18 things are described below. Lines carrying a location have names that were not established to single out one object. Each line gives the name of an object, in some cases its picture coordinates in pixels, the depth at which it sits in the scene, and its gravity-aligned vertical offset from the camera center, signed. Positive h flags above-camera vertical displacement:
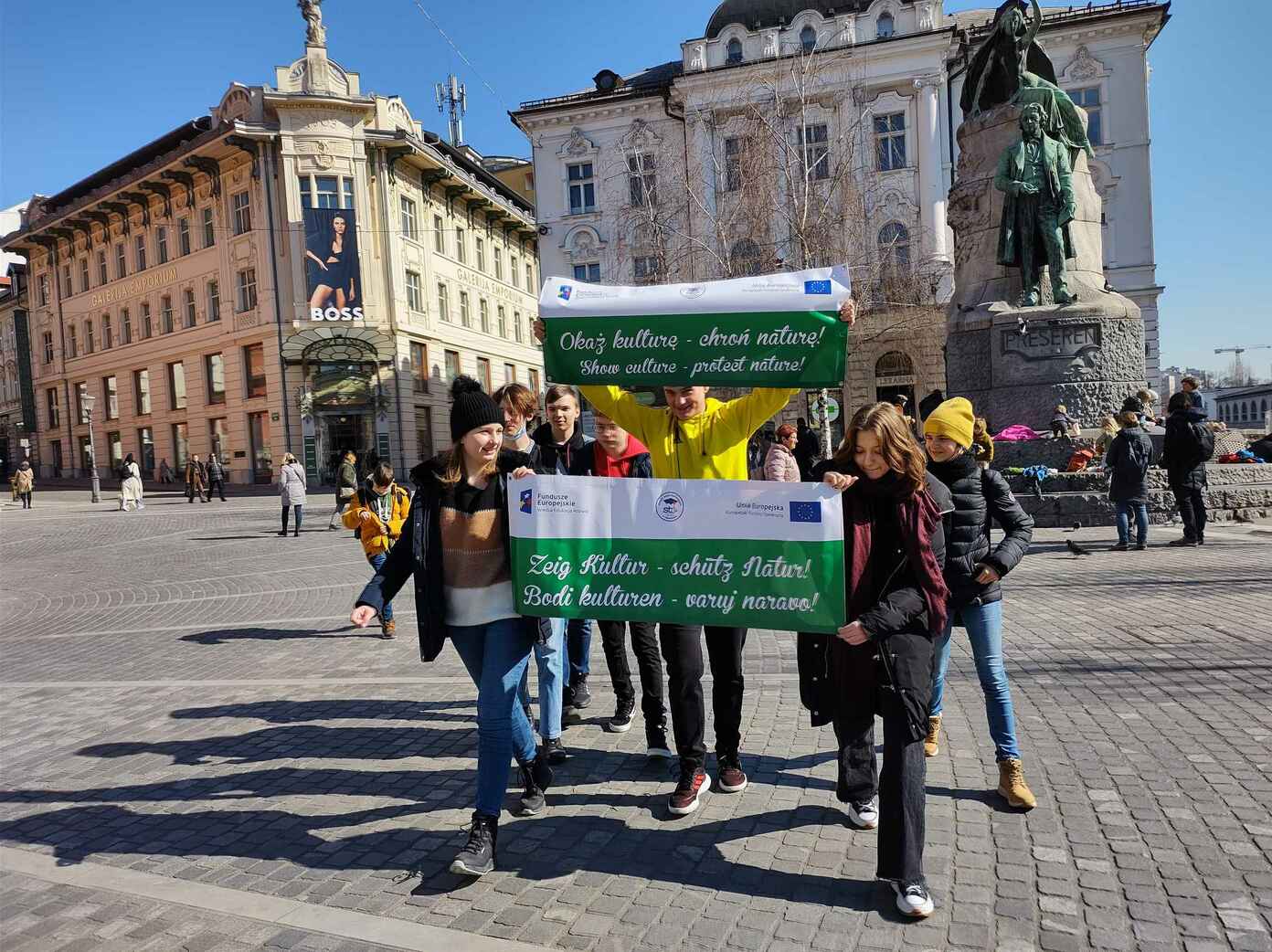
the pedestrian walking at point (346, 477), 14.45 -0.30
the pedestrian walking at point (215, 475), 31.94 -0.34
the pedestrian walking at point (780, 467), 4.60 -0.15
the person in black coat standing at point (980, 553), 3.93 -0.56
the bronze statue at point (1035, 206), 13.62 +3.42
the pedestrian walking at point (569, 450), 4.98 -0.01
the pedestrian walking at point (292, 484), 18.42 -0.46
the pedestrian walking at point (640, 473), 4.64 -0.15
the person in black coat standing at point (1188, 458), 10.59 -0.47
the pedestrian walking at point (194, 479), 31.28 -0.42
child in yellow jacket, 8.45 -0.53
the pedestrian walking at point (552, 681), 4.48 -1.19
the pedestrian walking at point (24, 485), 32.09 -0.34
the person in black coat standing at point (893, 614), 3.12 -0.66
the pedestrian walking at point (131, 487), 28.72 -0.54
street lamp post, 33.53 +2.35
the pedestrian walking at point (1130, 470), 10.52 -0.58
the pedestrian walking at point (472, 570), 3.63 -0.49
